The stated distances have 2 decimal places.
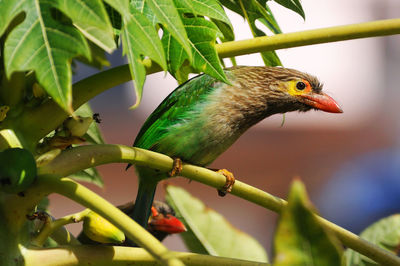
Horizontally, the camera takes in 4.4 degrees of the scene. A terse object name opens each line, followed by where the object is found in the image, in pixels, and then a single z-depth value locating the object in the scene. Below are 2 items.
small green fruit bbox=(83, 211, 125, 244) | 4.83
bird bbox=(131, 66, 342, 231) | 5.06
